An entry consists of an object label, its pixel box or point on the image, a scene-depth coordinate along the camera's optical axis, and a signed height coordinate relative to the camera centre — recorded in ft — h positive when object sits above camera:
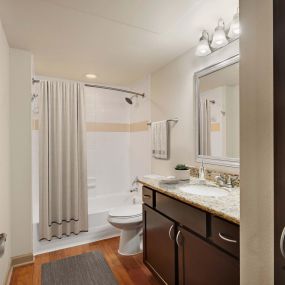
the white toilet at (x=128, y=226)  7.45 -3.04
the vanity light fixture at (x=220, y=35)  5.30 +2.68
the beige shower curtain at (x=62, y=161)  8.21 -0.73
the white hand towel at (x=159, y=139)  8.20 +0.10
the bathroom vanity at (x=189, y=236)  3.62 -2.00
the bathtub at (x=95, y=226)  8.16 -3.60
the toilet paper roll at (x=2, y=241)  4.51 -2.13
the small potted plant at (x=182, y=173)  6.34 -0.96
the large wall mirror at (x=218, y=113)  5.70 +0.83
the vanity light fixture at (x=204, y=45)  5.85 +2.69
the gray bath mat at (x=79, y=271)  6.23 -4.09
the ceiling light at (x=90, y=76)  9.62 +3.11
